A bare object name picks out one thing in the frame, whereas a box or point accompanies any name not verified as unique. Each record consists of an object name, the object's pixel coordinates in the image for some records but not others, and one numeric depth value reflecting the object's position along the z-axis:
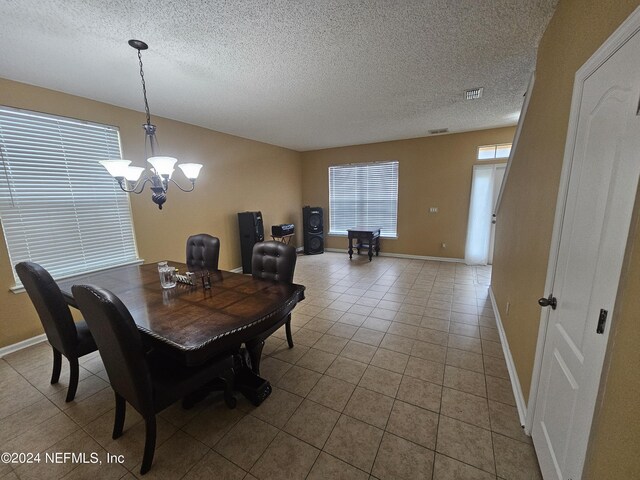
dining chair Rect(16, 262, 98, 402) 1.66
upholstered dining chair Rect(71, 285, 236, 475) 1.19
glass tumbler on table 2.07
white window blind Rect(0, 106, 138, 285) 2.47
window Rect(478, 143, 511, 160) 4.64
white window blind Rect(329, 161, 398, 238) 5.81
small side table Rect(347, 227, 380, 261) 5.64
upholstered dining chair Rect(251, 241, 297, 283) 2.29
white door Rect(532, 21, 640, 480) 0.80
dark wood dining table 1.33
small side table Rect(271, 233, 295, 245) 5.61
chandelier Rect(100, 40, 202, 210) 1.82
